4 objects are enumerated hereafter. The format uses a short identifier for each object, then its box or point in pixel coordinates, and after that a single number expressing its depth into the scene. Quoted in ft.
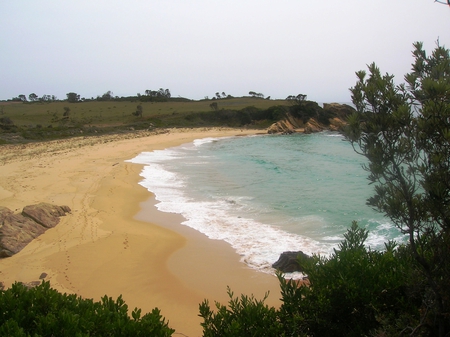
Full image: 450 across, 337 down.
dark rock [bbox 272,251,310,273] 24.25
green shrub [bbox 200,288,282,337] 12.14
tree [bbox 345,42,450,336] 10.34
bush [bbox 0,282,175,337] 10.53
